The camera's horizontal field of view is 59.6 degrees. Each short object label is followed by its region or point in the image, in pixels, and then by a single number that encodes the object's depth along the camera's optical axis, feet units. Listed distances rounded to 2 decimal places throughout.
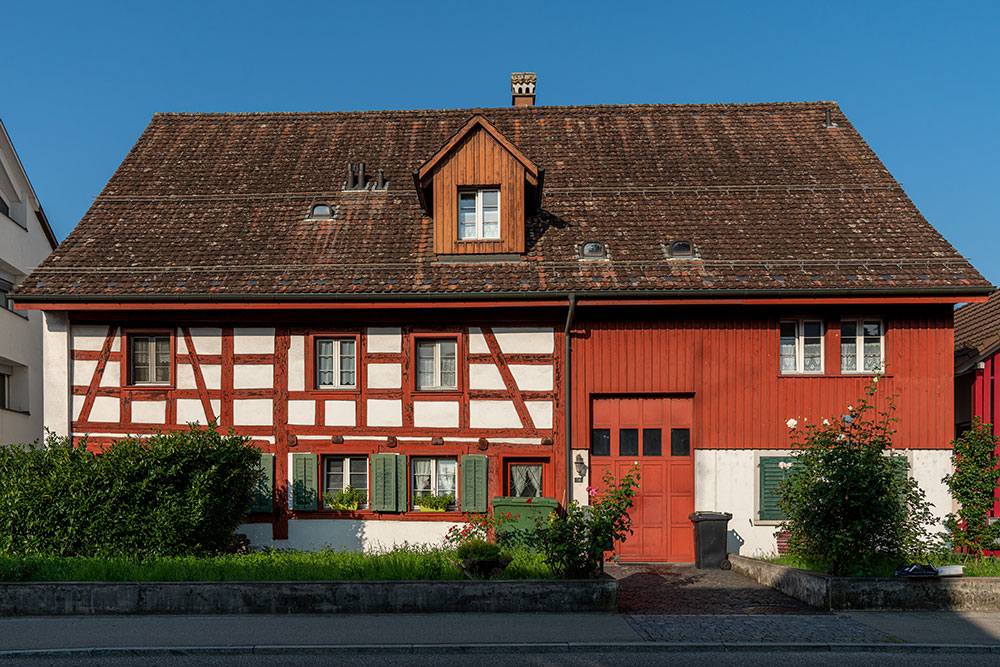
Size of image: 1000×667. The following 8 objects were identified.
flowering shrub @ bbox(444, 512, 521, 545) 45.11
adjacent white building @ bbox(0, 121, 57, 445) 75.31
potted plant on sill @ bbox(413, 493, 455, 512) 50.49
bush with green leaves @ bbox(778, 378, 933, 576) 36.81
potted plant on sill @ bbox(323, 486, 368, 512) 50.75
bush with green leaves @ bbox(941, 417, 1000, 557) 47.57
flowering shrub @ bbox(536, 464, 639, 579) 35.58
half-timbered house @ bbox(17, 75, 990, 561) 49.98
